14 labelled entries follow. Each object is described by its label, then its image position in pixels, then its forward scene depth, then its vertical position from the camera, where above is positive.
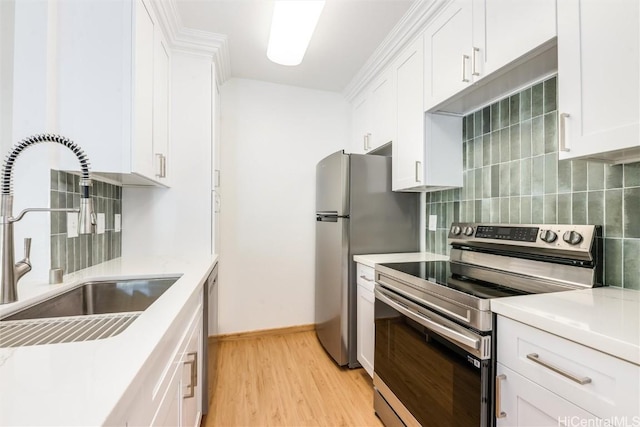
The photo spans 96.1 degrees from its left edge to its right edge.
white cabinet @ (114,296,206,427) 0.57 -0.47
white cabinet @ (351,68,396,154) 2.26 +0.88
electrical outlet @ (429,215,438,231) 2.18 -0.05
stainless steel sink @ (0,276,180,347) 0.74 -0.32
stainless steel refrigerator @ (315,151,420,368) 2.19 -0.08
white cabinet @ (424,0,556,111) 1.14 +0.82
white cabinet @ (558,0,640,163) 0.88 +0.45
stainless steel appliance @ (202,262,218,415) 1.60 -0.74
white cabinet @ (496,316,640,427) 0.67 -0.45
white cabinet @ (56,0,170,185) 1.29 +0.62
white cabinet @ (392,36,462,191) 1.85 +0.50
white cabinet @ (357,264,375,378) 1.95 -0.72
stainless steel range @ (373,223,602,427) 1.04 -0.41
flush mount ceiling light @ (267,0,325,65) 1.60 +1.15
